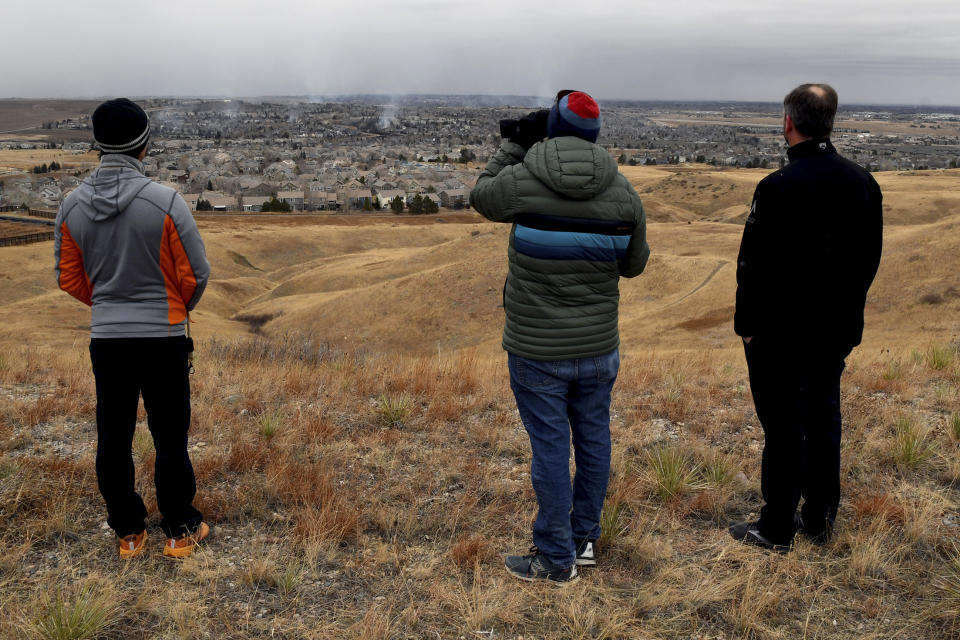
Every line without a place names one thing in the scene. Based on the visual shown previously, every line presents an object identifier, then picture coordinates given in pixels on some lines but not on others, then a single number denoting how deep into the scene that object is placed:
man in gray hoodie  3.50
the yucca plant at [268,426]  5.63
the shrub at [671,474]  4.63
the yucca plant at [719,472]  4.79
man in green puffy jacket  3.32
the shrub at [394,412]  6.14
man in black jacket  3.52
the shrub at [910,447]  5.02
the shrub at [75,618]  3.02
